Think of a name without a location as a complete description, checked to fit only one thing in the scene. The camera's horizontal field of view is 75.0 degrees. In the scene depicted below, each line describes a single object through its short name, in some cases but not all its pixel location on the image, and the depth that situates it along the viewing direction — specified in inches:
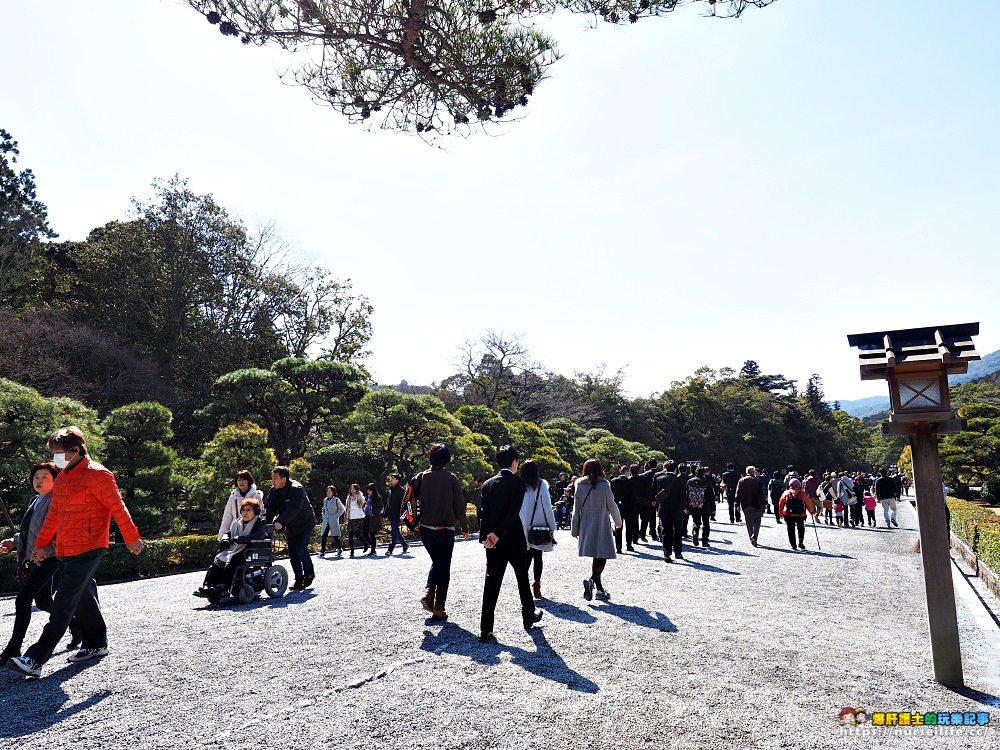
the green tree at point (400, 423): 744.3
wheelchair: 272.7
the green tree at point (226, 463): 604.7
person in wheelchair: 272.2
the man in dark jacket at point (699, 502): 480.7
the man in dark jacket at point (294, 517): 297.0
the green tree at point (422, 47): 276.1
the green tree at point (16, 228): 953.5
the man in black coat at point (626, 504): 433.7
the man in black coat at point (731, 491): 729.0
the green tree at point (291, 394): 847.7
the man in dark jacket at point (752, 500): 485.4
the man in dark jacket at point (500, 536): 209.3
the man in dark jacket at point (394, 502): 478.3
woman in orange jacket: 170.6
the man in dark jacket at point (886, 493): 651.5
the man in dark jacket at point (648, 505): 466.0
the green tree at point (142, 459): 546.6
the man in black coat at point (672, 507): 411.5
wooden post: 169.6
